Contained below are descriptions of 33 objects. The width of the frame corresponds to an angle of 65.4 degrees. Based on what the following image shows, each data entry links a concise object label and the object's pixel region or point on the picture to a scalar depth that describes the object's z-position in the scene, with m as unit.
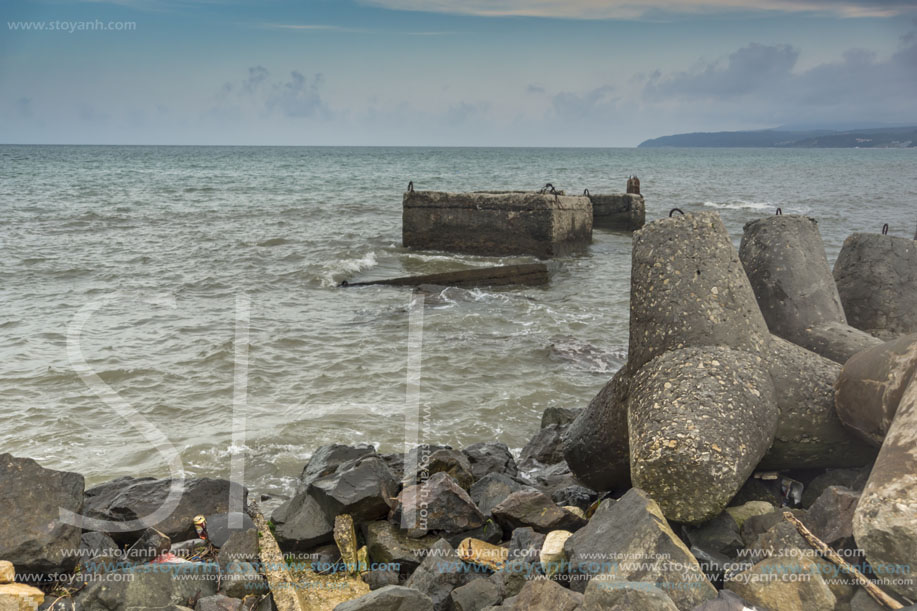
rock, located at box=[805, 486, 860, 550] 2.88
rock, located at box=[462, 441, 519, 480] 5.14
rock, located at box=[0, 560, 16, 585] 3.11
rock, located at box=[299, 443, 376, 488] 4.86
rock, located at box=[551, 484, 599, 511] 4.51
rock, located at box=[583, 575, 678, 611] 2.39
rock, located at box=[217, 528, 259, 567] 3.43
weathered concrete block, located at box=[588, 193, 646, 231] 20.44
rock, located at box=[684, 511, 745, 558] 3.22
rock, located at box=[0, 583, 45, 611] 2.92
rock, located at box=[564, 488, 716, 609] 2.67
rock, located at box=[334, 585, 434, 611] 2.86
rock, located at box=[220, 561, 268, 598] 3.20
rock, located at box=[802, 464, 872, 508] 3.69
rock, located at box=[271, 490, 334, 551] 3.81
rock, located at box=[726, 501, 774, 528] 3.46
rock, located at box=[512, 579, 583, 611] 2.62
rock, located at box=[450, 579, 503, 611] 3.02
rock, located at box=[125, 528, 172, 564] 3.53
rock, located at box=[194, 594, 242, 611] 2.94
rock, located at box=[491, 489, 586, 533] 3.66
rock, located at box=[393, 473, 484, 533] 3.85
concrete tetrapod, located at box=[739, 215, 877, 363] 4.59
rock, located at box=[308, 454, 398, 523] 3.91
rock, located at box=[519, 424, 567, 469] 5.60
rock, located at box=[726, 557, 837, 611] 2.60
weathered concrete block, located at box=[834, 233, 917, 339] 5.13
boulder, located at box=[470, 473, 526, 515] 4.17
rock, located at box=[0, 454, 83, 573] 3.28
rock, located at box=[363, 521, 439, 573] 3.64
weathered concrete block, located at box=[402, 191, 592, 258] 14.87
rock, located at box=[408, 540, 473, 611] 3.23
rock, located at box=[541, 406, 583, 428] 6.07
